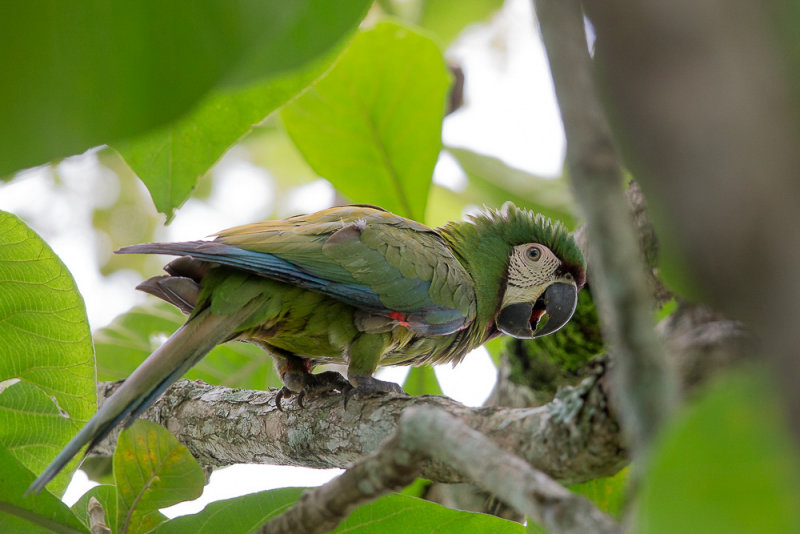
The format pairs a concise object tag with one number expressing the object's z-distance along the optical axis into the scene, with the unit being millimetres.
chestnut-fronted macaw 6846
